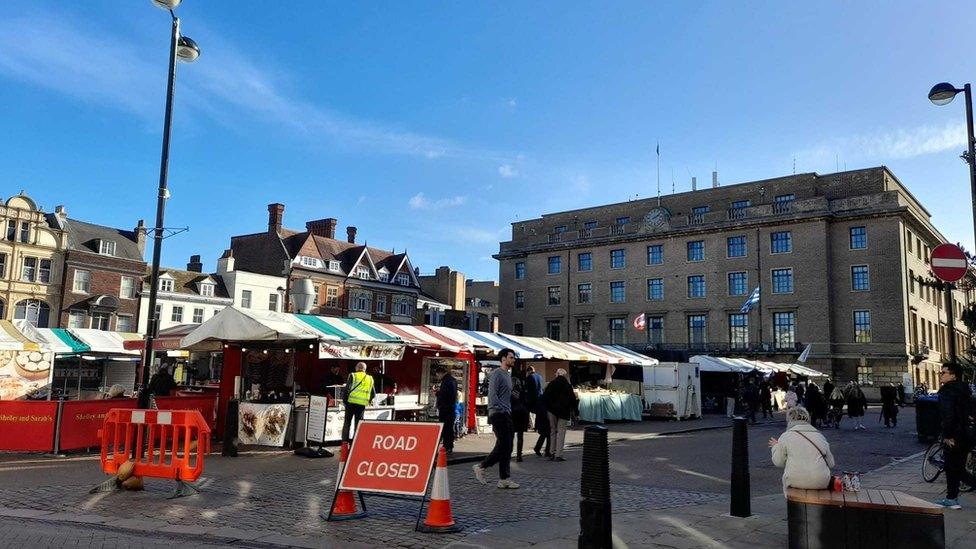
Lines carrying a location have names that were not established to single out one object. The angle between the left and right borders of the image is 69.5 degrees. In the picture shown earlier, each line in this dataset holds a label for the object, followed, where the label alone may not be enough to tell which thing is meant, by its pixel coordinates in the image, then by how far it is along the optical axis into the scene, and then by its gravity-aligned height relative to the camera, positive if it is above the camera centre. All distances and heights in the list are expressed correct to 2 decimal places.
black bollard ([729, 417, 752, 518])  7.90 -1.11
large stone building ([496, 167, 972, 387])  53.66 +8.56
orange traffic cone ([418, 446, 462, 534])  7.14 -1.41
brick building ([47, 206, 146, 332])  47.06 +5.70
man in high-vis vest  13.61 -0.51
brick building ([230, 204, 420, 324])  59.00 +8.63
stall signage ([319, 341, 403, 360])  14.78 +0.34
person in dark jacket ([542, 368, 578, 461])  13.17 -0.50
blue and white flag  46.06 +4.92
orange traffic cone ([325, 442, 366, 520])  7.65 -1.52
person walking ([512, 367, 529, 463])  12.40 -0.66
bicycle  11.03 -1.28
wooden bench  5.78 -1.19
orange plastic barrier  8.80 -0.99
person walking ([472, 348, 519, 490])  9.94 -0.68
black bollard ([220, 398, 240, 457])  13.09 -1.19
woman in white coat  6.33 -0.72
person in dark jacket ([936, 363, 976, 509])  8.78 -0.63
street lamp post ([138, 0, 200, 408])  10.77 +3.01
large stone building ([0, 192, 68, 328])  44.75 +6.18
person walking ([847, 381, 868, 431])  25.47 -0.88
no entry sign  11.34 +1.91
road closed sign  7.32 -0.95
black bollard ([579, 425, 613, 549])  5.72 -0.99
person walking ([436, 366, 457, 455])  12.75 -0.63
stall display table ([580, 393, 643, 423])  23.39 -1.19
